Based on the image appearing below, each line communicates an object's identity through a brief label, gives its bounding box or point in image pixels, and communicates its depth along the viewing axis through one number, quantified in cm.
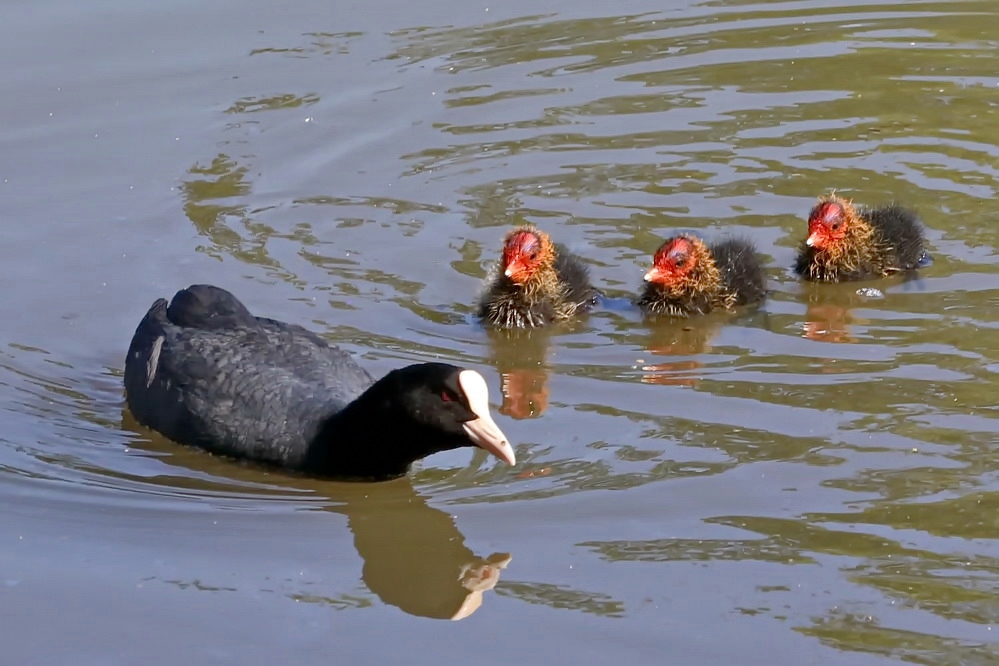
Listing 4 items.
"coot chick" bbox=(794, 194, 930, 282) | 1555
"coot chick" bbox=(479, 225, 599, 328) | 1478
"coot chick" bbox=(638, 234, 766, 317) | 1489
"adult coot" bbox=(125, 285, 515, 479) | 1123
